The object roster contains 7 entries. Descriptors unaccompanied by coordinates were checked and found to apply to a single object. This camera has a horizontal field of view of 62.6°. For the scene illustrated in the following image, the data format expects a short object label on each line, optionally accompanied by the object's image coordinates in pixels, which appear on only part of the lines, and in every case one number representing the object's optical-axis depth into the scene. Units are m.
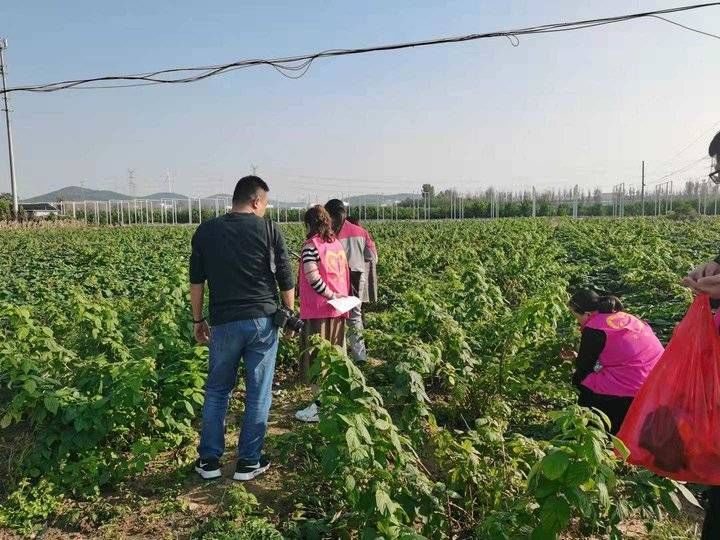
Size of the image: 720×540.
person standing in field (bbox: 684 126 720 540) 2.10
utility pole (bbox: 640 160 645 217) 49.16
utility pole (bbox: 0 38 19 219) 37.06
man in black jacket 3.44
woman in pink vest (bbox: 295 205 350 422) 4.39
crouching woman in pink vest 3.71
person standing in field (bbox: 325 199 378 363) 5.09
